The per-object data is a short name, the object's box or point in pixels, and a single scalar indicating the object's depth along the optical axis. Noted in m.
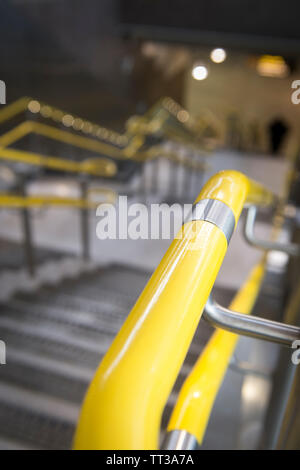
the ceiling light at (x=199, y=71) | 10.34
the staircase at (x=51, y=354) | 1.49
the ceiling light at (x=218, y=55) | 8.31
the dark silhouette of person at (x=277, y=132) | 10.33
